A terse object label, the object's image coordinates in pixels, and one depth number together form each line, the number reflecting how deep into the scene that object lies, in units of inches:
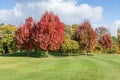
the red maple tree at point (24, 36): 1106.9
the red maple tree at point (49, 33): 984.8
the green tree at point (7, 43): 1569.8
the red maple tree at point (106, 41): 1478.8
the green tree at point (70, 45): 1191.1
